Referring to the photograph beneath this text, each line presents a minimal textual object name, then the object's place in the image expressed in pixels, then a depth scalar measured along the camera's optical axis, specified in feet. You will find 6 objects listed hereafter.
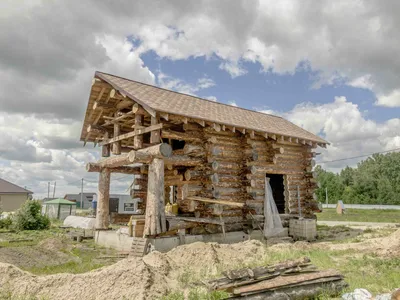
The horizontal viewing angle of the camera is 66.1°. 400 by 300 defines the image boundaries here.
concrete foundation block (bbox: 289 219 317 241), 45.70
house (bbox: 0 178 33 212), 131.95
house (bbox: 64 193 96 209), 197.38
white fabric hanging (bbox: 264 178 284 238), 44.21
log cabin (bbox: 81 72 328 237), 35.60
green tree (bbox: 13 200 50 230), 66.03
